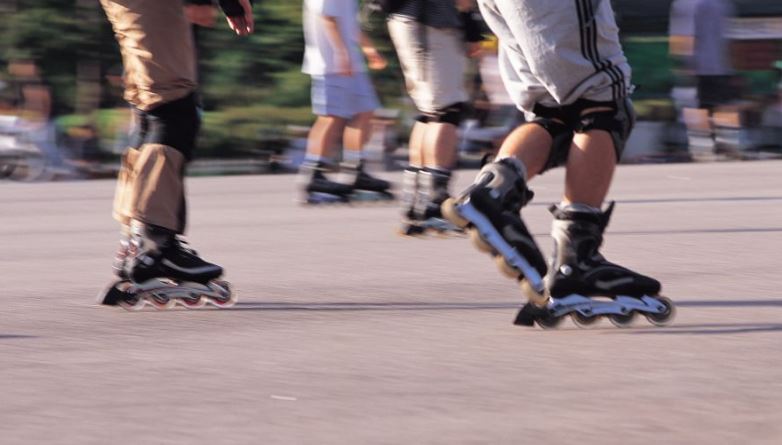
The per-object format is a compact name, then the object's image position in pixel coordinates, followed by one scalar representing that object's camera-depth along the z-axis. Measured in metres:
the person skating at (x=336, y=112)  19.80
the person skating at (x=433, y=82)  16.66
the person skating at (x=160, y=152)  11.78
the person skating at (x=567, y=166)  10.21
